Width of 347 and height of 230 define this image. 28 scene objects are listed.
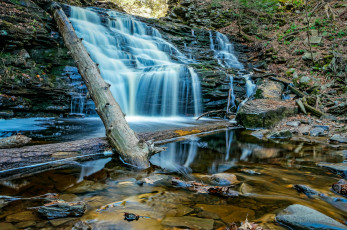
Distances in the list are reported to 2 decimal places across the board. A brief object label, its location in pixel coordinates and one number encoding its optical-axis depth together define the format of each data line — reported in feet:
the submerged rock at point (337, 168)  10.07
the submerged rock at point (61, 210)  6.01
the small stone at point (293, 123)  23.34
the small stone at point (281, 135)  20.29
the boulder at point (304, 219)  5.34
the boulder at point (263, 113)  23.84
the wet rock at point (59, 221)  5.70
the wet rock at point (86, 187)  8.08
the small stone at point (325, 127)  21.42
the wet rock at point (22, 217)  5.91
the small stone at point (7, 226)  5.52
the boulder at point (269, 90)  29.79
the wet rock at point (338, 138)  17.90
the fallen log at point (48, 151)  9.60
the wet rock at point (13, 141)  11.06
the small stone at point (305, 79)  32.55
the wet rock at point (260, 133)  20.84
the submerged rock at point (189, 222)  5.70
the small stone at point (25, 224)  5.61
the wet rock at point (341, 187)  7.65
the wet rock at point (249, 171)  10.46
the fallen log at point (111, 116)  11.08
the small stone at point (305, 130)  21.50
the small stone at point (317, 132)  20.61
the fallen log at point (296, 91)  30.19
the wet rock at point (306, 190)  7.83
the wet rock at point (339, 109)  24.47
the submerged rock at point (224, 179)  8.95
